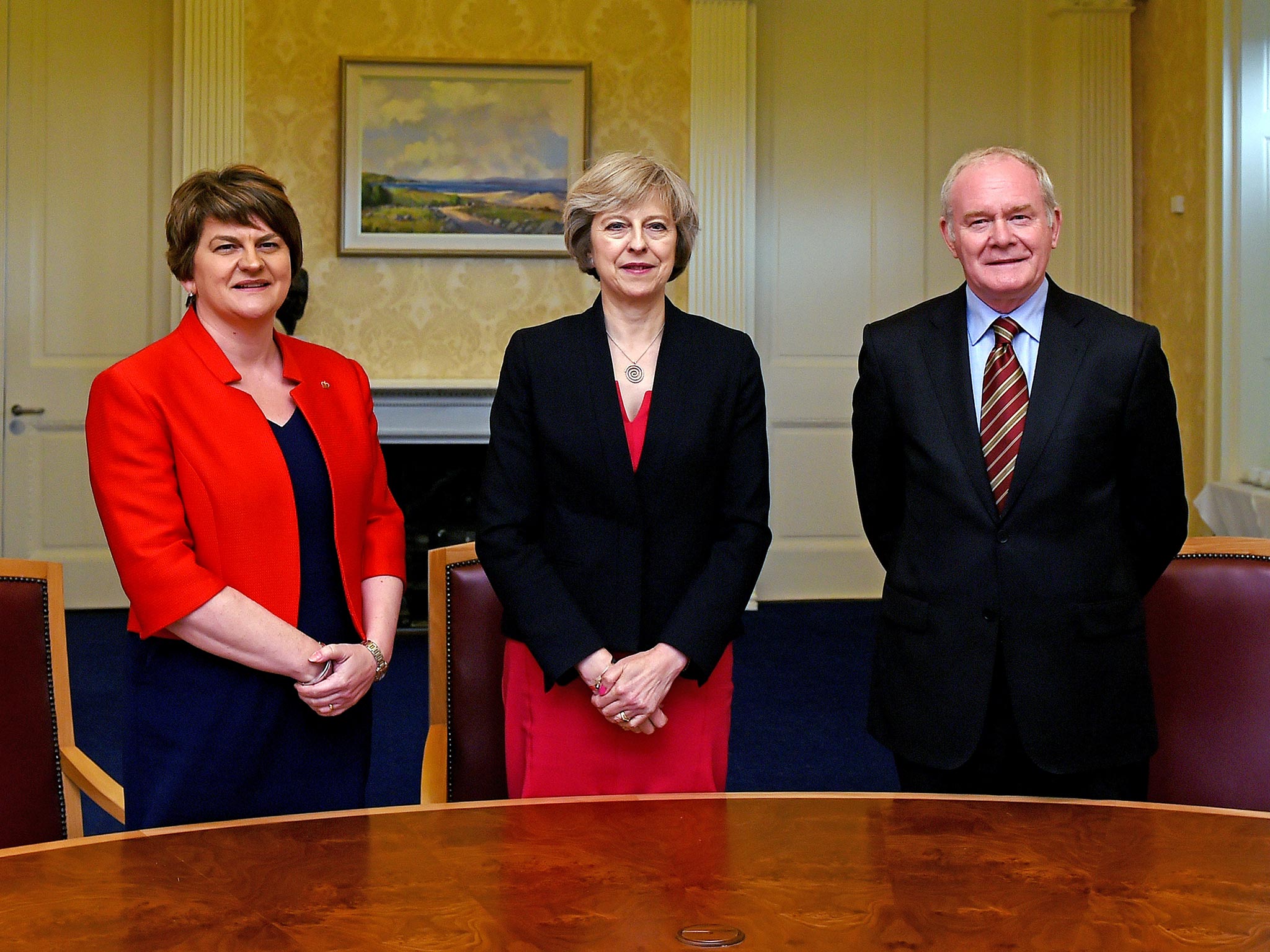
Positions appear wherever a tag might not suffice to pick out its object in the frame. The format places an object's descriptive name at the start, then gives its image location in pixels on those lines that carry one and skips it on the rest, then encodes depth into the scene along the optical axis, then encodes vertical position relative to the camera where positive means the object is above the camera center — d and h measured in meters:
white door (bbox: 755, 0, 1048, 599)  6.41 +1.48
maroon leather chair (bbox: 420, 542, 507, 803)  2.09 -0.36
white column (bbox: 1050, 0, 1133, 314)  6.12 +1.72
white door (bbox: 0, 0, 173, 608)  5.96 +1.13
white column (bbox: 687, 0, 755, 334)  6.12 +1.60
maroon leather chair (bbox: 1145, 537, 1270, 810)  1.99 -0.34
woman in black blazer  1.89 -0.08
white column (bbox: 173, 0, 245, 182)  5.86 +1.91
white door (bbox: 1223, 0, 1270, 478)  5.04 +0.93
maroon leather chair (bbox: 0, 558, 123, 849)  1.84 -0.40
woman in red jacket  1.71 -0.11
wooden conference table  1.09 -0.41
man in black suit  1.79 -0.08
